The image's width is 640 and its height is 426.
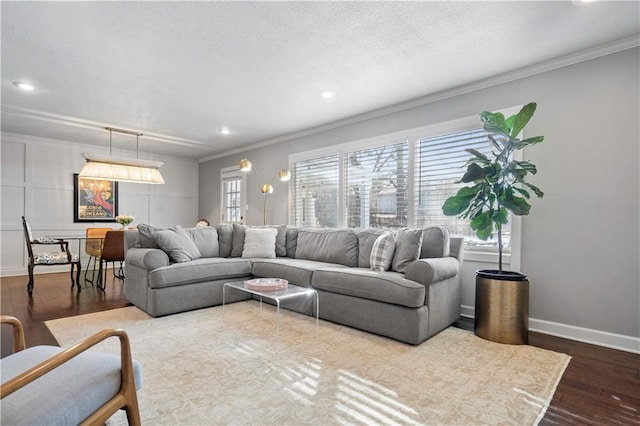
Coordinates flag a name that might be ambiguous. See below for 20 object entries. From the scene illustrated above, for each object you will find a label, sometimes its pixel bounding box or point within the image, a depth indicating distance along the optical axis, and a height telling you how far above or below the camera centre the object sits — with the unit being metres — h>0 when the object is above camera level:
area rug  1.68 -1.03
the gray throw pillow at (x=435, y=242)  3.16 -0.28
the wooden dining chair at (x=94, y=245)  4.96 -0.50
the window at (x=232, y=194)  6.75 +0.40
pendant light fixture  4.77 +0.67
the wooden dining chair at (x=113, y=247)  4.66 -0.49
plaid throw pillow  3.23 -0.39
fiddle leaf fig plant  2.70 +0.27
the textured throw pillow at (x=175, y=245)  3.67 -0.37
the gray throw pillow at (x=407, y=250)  3.10 -0.34
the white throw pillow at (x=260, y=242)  4.36 -0.39
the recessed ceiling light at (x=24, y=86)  3.52 +1.39
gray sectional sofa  2.71 -0.58
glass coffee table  2.65 -0.66
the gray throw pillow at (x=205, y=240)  4.26 -0.35
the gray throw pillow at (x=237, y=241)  4.55 -0.39
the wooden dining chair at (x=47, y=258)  4.55 -0.65
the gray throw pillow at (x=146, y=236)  3.79 -0.27
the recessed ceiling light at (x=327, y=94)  3.73 +1.39
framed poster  6.32 +0.25
